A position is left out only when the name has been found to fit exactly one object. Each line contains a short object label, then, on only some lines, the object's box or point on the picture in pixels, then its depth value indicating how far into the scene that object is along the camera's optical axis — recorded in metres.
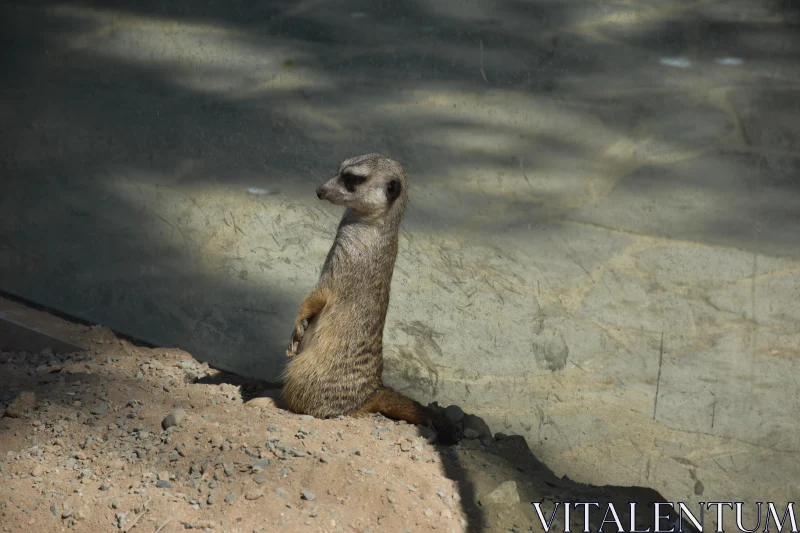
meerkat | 5.00
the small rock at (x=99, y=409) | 4.95
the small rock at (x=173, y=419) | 4.77
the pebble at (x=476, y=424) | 5.45
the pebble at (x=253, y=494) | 4.16
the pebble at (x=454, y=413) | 5.51
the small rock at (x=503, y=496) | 4.50
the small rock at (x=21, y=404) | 4.79
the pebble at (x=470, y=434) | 5.30
